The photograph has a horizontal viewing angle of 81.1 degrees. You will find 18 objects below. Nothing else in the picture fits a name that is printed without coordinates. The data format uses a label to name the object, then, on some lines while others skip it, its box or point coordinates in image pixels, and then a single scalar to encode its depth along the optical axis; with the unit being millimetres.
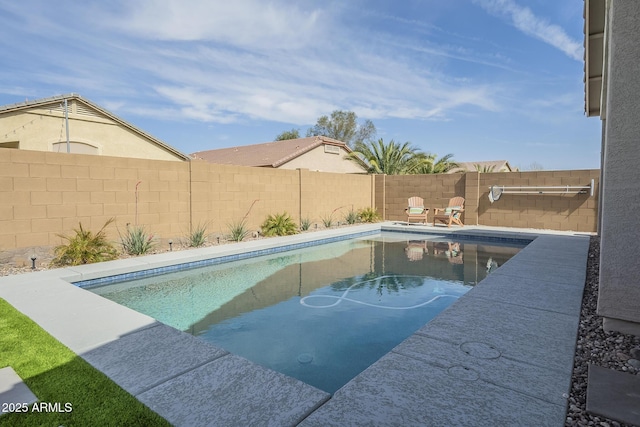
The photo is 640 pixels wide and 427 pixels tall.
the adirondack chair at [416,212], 12703
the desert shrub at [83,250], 6145
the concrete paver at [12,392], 2130
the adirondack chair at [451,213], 11969
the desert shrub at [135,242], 7262
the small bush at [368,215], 13742
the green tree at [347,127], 36531
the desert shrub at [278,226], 10094
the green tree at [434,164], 17781
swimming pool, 3562
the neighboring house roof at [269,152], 19047
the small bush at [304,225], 11375
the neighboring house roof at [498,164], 30192
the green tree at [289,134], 37594
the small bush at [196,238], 8312
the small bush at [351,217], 13344
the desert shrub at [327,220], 12367
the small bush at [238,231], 9156
